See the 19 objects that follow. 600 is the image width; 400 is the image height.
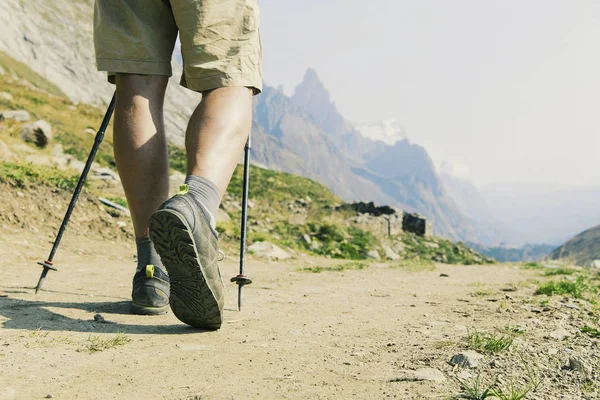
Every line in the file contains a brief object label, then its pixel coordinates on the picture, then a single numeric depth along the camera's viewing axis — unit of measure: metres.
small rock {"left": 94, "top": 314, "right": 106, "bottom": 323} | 2.45
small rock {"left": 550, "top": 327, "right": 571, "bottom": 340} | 2.33
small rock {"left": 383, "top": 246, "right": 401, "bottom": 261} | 12.80
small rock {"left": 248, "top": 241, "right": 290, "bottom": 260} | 7.68
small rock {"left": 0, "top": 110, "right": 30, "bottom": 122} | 12.56
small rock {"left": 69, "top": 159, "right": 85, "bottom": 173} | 10.11
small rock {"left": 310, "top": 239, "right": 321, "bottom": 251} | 10.43
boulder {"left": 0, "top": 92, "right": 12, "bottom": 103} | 14.71
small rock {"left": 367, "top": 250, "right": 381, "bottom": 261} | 11.40
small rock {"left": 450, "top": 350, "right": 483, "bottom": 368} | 1.84
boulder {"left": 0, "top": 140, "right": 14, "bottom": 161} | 7.84
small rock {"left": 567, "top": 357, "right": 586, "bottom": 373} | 1.81
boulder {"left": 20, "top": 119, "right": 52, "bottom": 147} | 11.55
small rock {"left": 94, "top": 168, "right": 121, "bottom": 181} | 9.78
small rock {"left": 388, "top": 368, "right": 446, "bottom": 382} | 1.69
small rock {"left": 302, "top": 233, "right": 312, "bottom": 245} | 10.72
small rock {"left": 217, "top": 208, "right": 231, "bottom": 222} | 9.68
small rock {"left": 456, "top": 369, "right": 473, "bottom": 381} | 1.71
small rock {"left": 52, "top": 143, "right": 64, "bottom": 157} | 11.84
